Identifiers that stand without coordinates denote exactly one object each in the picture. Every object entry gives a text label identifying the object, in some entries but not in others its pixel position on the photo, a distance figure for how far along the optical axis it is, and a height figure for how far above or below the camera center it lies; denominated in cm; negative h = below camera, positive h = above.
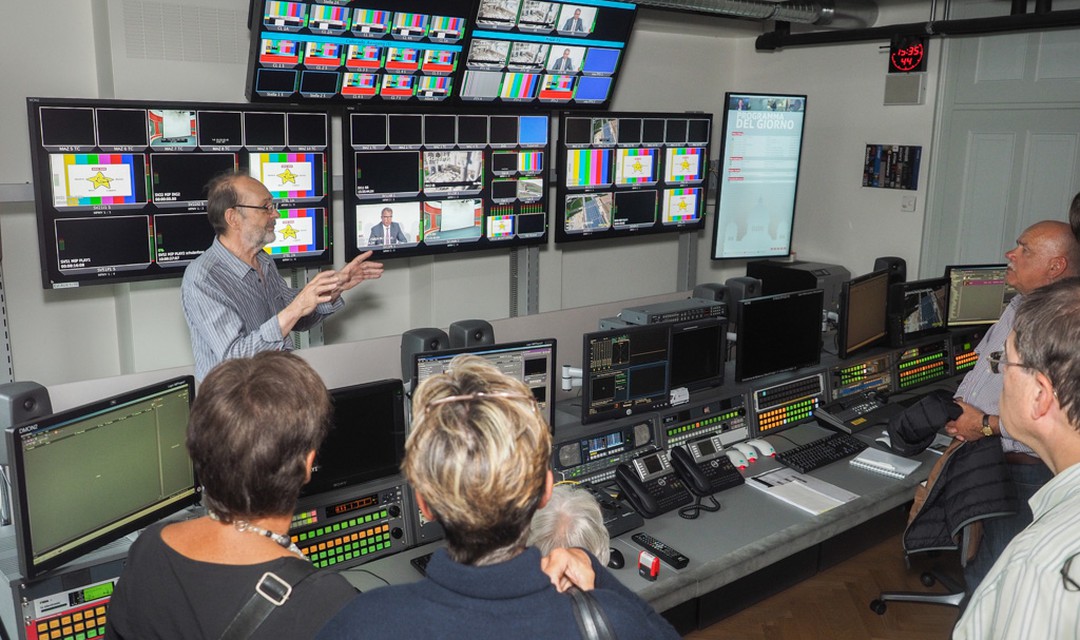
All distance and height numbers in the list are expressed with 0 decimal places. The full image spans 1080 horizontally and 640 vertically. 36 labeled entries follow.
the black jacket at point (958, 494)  248 -93
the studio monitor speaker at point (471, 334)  269 -53
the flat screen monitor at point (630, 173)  491 -5
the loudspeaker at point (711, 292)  342 -49
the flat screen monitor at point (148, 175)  353 -8
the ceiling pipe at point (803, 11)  492 +96
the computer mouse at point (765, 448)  311 -100
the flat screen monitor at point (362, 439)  222 -72
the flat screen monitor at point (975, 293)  404 -56
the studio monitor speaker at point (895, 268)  402 -45
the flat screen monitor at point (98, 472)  171 -67
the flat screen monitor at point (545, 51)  453 +62
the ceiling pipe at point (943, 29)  463 +84
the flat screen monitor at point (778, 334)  322 -63
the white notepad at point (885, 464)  303 -103
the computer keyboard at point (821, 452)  304 -102
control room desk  225 -105
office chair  319 -157
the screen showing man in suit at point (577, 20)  468 +78
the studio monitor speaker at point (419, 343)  260 -54
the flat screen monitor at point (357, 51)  389 +52
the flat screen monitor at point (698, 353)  303 -66
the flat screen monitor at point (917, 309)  383 -62
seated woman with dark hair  124 -56
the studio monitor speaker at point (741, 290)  349 -49
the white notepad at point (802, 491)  273 -104
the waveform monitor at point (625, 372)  278 -67
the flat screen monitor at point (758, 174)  537 -4
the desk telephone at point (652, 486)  262 -99
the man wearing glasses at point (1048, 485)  121 -48
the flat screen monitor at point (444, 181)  432 -10
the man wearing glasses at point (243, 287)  276 -43
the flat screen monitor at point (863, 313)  358 -60
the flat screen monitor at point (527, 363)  243 -59
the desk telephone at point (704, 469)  276 -99
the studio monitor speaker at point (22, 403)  191 -55
